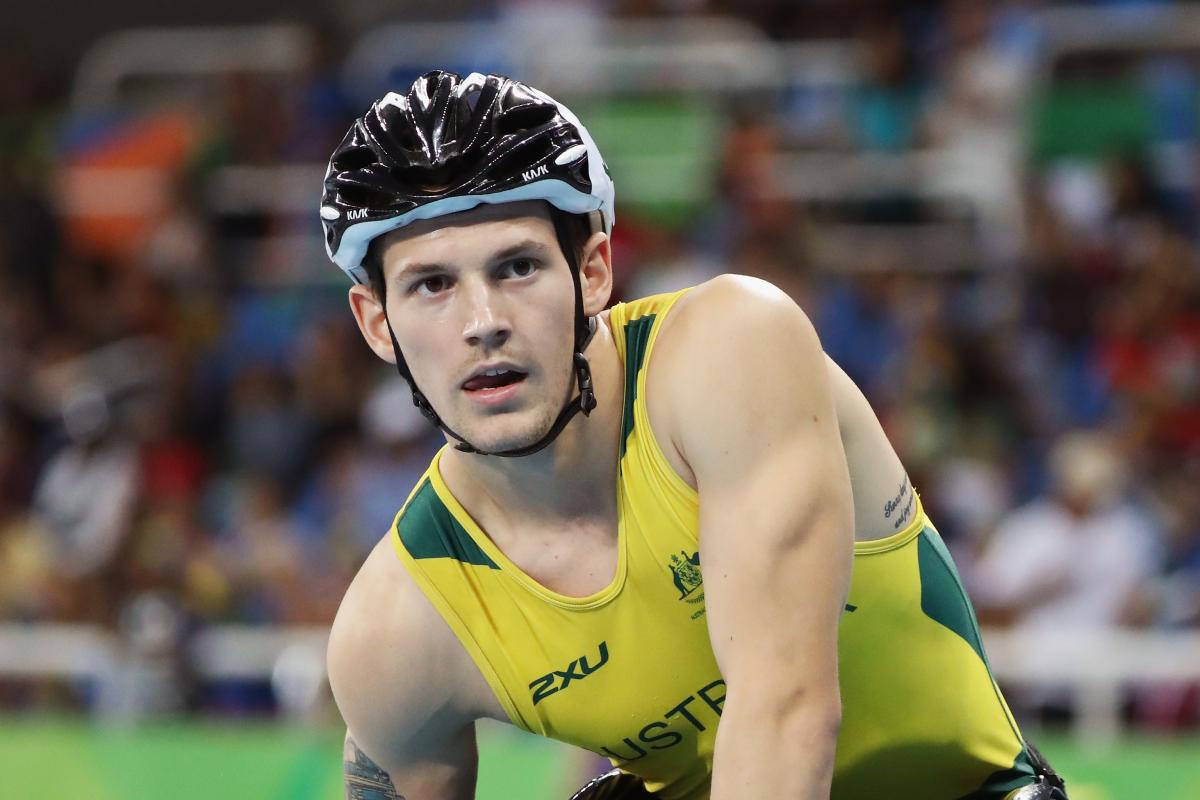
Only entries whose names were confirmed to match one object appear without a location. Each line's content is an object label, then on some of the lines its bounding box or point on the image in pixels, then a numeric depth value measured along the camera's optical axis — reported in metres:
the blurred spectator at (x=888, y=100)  21.75
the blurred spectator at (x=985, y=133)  20.53
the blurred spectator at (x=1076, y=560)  15.93
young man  6.19
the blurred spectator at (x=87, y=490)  19.08
